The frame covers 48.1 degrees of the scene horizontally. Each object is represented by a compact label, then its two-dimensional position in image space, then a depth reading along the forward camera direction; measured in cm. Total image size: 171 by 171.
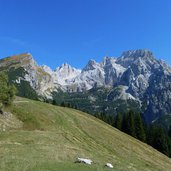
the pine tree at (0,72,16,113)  4404
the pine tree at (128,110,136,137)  7733
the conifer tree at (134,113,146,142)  7682
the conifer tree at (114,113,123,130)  8277
